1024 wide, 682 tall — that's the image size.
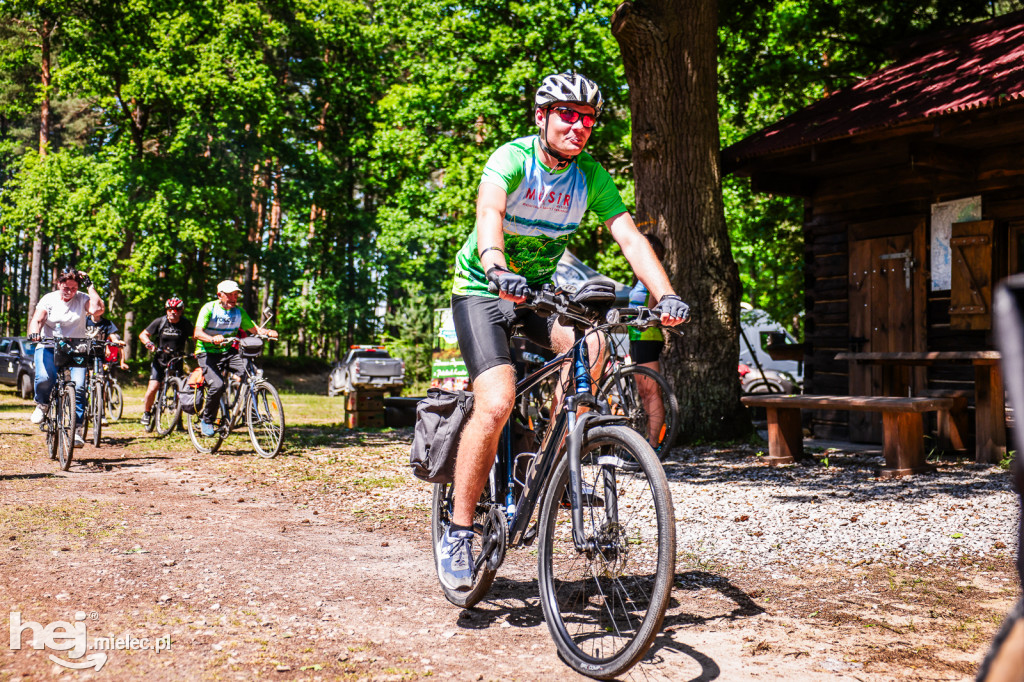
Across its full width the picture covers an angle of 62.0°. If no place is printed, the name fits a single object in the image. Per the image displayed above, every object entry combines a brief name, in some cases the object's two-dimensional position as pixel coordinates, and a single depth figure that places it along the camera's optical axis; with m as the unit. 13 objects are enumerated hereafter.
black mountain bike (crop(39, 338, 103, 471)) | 8.98
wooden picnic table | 8.62
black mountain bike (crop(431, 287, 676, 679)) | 2.83
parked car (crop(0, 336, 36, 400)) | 24.16
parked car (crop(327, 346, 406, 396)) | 23.09
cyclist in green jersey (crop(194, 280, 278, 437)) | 10.34
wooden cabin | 9.45
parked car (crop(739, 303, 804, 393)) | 20.47
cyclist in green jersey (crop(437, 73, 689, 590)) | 3.49
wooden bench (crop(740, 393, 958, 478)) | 7.60
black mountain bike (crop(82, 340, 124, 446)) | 9.70
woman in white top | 9.43
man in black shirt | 12.51
